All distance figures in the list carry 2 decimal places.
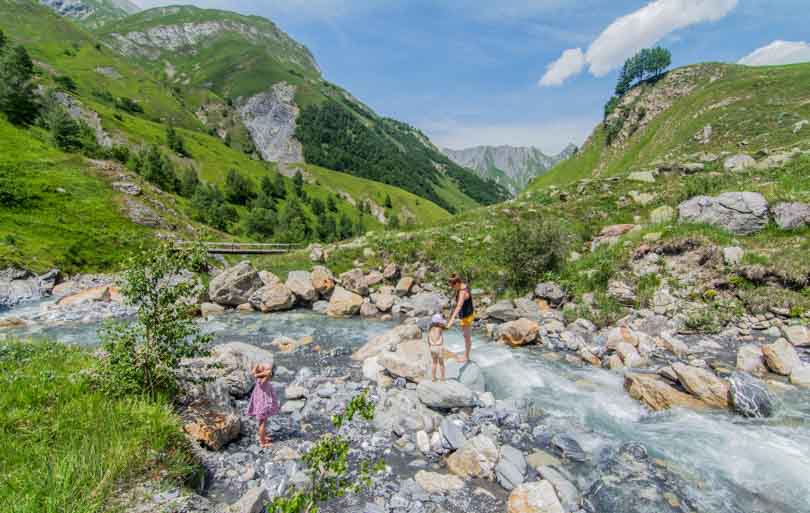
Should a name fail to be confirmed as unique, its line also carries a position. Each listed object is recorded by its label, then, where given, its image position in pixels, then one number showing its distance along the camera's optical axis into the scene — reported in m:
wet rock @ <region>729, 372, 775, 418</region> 8.84
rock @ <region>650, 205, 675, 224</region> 22.92
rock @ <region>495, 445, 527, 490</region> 6.80
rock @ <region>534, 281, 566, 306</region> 19.14
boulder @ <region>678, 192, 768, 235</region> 18.45
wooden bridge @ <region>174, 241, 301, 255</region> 47.50
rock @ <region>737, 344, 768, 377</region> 11.09
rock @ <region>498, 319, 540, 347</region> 15.27
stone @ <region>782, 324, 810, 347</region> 12.22
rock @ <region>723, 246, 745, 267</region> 16.16
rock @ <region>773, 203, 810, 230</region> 17.12
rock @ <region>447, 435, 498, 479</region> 7.16
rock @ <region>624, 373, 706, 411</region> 9.57
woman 12.45
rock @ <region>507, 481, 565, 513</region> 6.04
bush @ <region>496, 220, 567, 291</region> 21.12
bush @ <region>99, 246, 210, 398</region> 6.77
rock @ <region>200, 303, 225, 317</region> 22.72
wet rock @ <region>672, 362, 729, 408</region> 9.40
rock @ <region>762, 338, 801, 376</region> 10.68
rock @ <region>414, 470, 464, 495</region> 6.69
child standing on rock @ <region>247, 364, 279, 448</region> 7.91
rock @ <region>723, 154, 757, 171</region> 30.38
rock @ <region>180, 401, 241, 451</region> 7.07
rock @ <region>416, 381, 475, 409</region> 9.53
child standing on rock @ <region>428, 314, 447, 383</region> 10.77
